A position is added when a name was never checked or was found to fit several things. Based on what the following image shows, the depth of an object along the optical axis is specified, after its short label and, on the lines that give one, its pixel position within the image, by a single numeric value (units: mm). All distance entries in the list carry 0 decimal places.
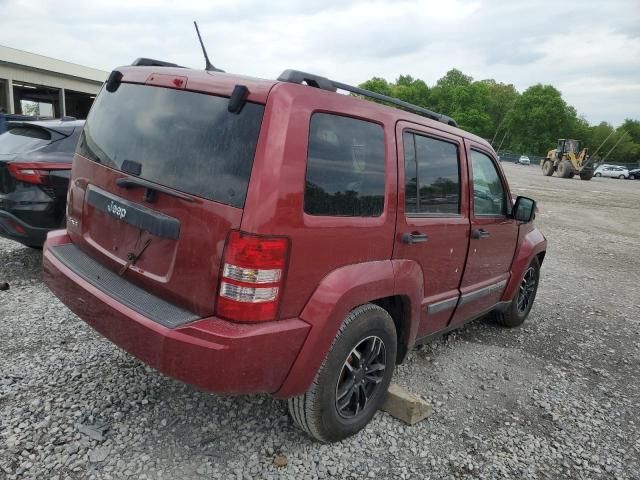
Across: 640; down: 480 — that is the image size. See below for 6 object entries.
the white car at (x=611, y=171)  47250
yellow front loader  36125
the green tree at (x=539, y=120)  79000
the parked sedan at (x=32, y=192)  4344
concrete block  2896
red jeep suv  2061
